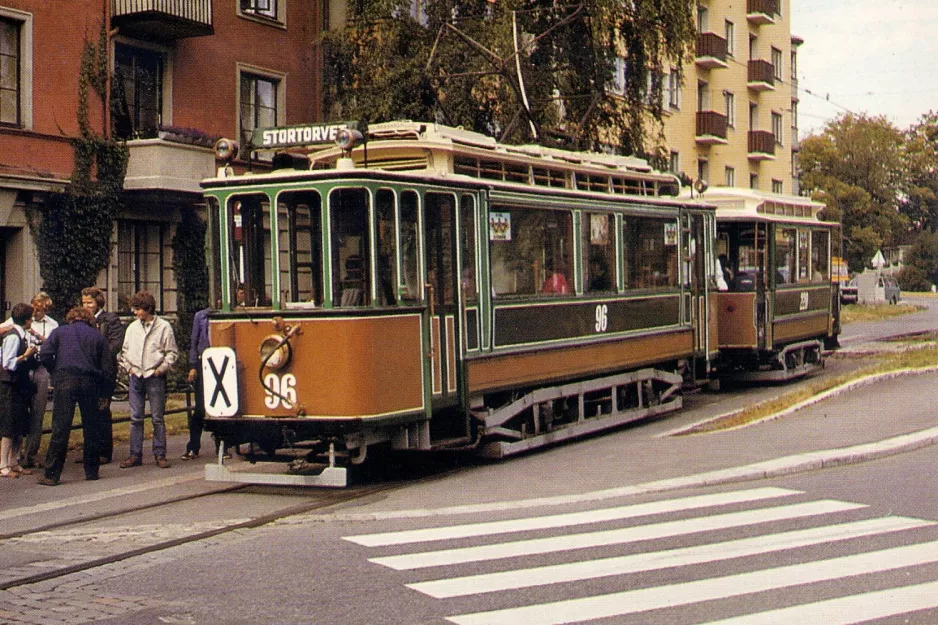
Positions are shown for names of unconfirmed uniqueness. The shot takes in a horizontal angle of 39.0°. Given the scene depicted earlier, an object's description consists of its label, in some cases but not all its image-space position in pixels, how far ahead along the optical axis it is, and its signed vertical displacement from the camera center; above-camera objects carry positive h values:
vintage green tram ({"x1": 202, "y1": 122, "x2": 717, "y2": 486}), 11.77 +0.01
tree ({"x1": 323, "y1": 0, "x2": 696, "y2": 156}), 24.69 +4.49
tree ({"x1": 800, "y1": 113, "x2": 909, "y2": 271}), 74.49 +7.26
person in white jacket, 14.11 -0.65
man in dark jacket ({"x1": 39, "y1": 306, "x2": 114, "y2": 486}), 12.94 -0.76
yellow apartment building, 50.72 +7.93
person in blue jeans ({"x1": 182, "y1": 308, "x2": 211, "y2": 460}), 13.07 -0.75
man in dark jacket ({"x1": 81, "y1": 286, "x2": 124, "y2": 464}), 14.18 -0.30
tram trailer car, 21.78 +0.12
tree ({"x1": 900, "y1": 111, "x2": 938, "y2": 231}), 88.25 +8.16
